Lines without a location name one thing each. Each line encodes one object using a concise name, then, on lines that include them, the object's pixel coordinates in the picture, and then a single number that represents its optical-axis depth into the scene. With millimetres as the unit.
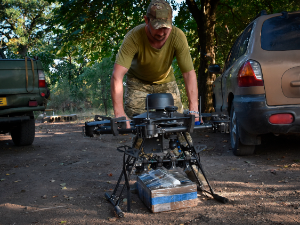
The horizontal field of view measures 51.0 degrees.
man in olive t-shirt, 3109
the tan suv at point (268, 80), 4066
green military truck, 6336
